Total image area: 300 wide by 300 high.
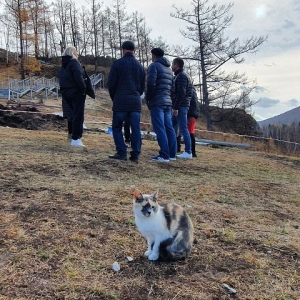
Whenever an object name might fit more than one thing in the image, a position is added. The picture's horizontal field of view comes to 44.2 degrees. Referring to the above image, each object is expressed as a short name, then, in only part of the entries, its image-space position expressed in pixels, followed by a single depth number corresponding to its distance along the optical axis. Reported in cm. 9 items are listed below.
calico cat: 268
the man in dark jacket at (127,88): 606
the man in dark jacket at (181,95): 725
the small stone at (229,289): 241
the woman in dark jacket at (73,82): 684
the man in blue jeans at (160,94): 651
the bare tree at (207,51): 2252
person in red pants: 792
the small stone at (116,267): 264
